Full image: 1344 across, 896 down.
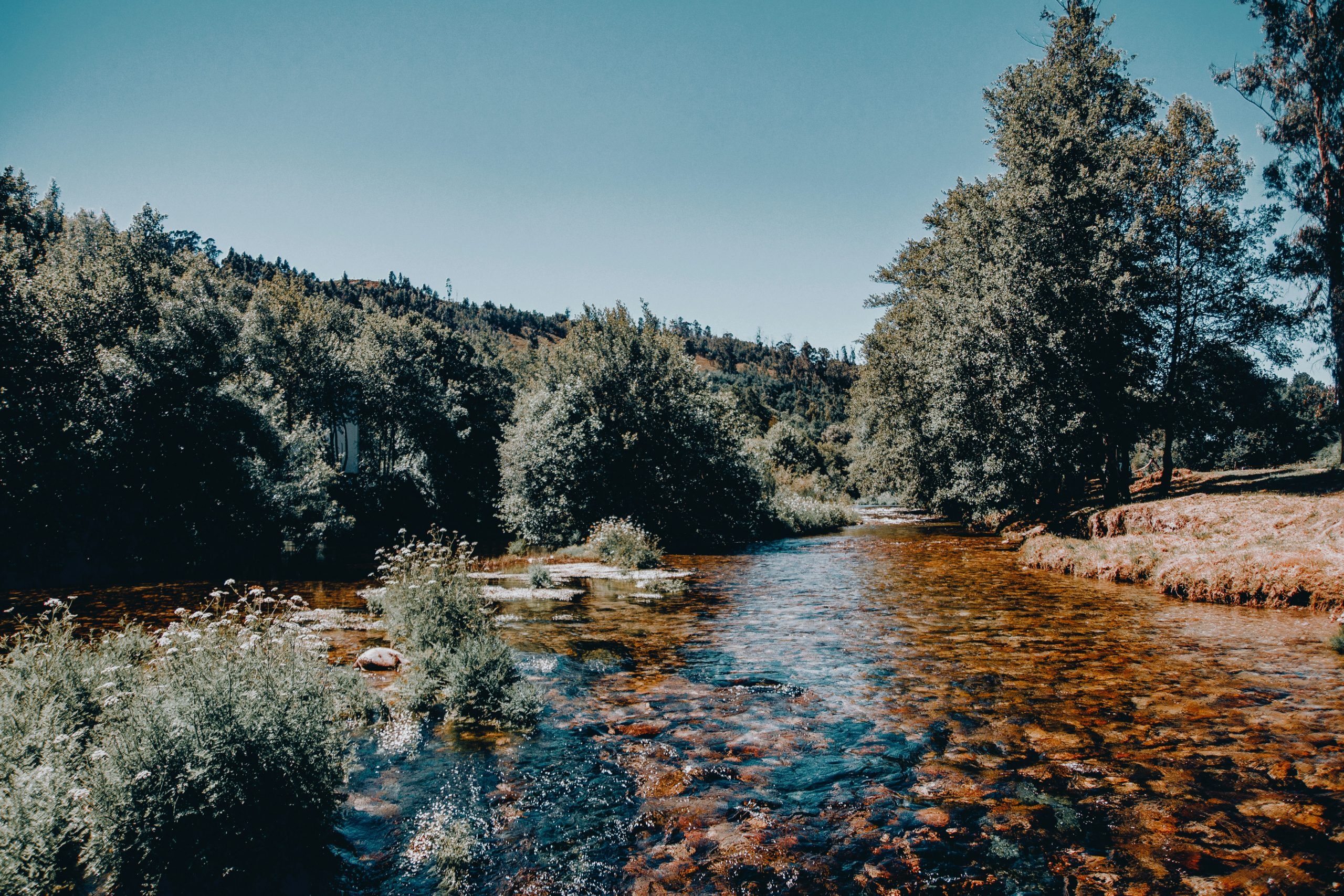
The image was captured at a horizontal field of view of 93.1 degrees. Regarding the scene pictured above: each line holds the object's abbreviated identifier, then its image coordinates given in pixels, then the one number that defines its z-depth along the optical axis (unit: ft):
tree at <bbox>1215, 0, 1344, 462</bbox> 72.95
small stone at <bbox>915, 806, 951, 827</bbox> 16.87
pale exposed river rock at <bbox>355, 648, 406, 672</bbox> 30.91
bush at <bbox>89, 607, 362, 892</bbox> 12.95
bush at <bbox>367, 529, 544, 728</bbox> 25.18
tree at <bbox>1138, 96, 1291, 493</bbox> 69.97
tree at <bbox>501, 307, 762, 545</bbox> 99.71
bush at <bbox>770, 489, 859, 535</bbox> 129.59
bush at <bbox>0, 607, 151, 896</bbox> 12.17
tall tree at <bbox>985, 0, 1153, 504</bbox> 71.77
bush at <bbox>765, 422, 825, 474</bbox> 237.86
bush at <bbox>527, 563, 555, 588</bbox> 57.77
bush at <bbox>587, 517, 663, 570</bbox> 74.28
